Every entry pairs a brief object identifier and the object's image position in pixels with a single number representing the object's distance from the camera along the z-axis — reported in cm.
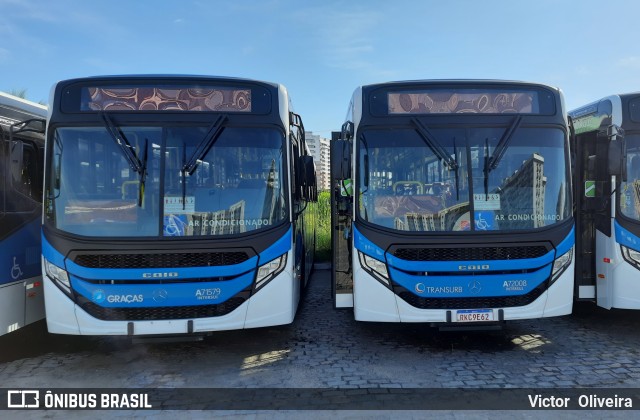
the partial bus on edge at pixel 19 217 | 556
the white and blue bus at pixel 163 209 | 527
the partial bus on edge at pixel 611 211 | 607
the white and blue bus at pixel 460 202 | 557
